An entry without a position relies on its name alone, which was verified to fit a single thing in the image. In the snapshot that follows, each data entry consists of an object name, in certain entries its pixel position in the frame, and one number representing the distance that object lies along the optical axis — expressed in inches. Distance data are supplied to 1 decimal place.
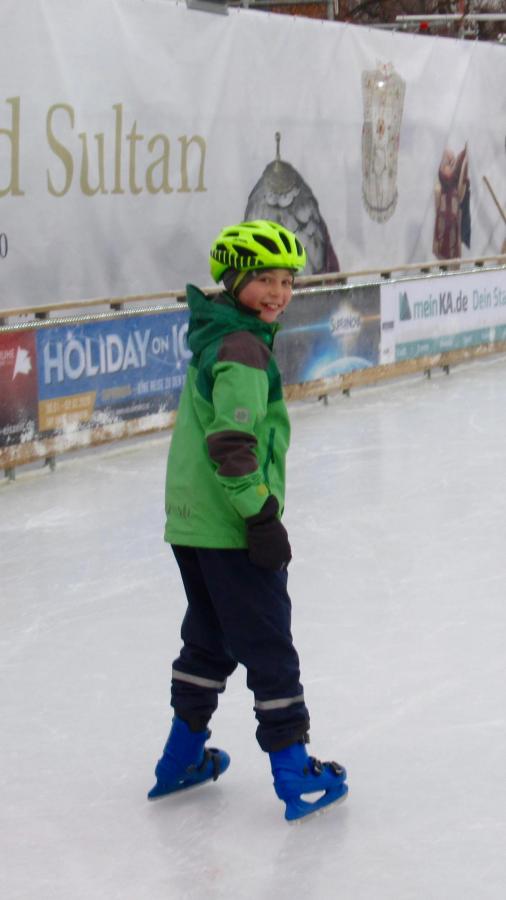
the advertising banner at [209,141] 568.7
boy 204.2
